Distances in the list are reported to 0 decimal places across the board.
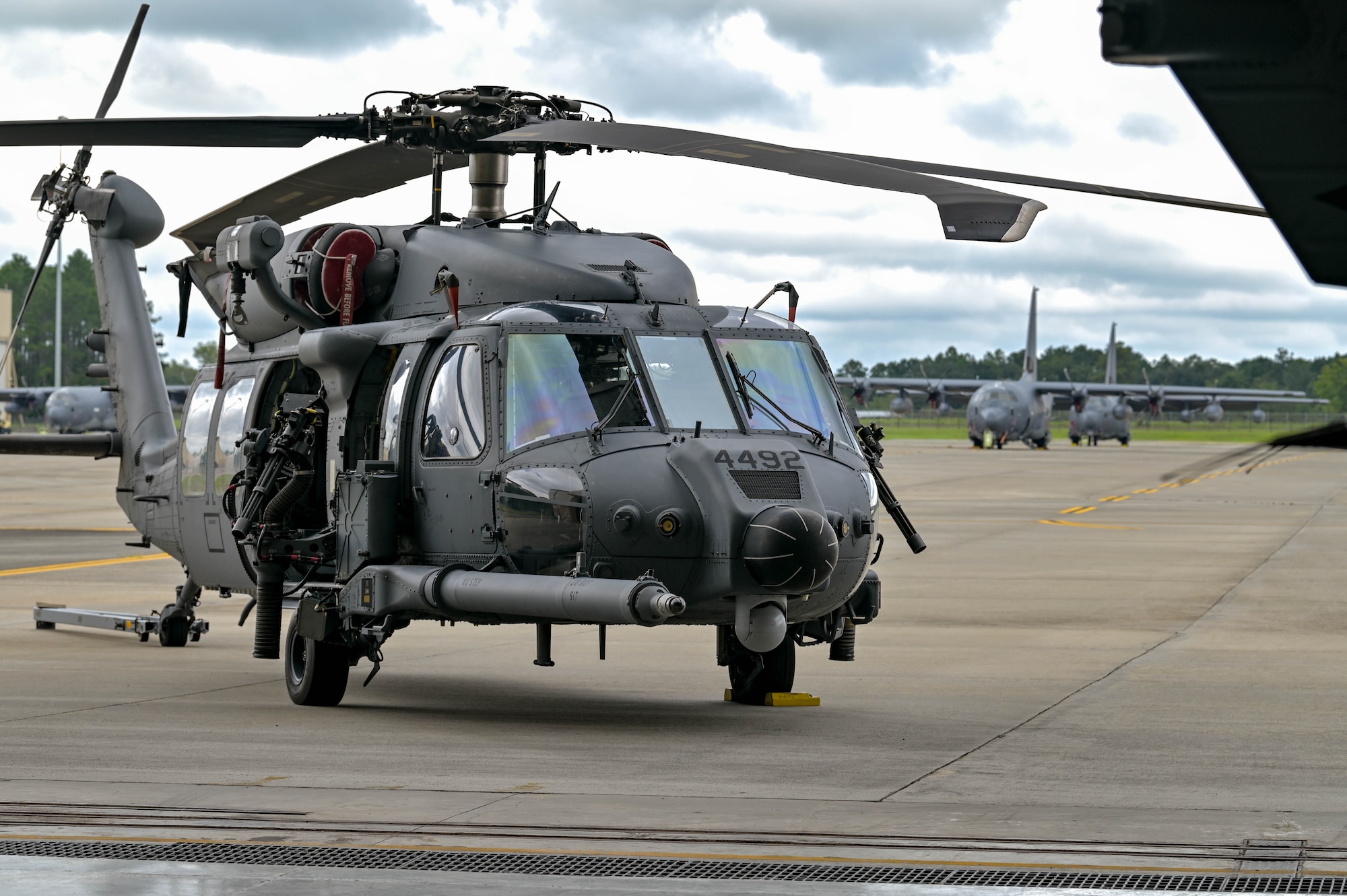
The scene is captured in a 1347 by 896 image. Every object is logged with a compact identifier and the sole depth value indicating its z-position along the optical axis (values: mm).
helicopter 19344
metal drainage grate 12625
